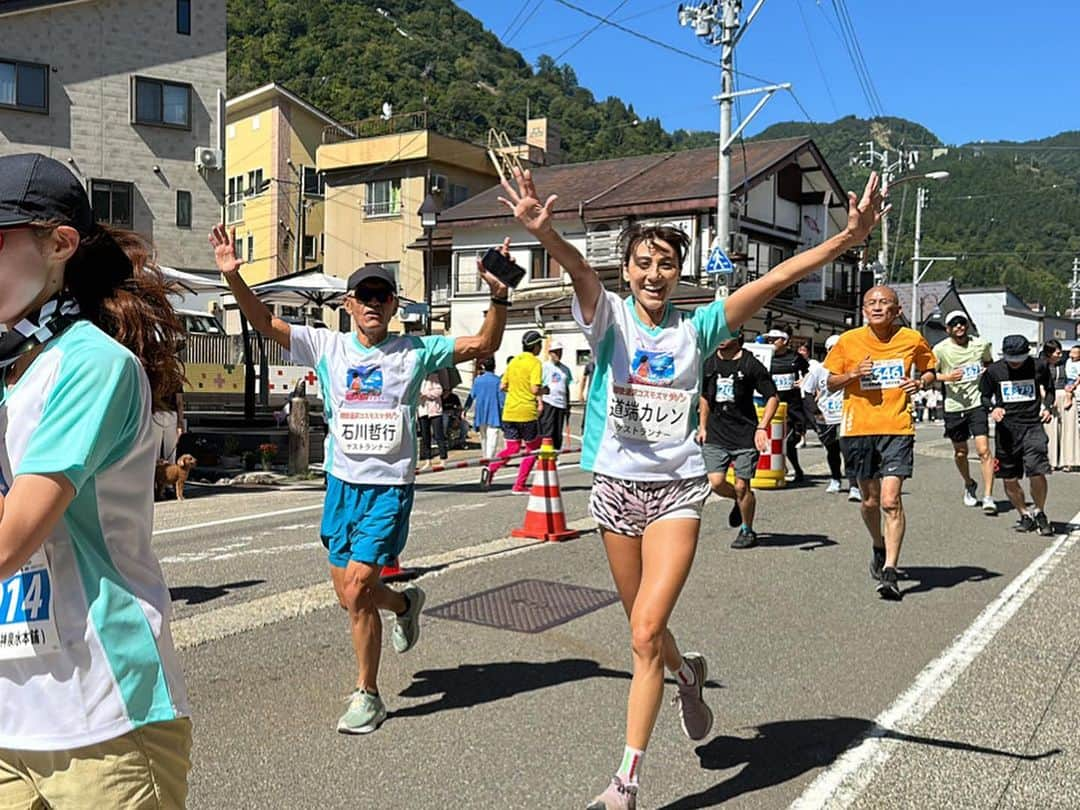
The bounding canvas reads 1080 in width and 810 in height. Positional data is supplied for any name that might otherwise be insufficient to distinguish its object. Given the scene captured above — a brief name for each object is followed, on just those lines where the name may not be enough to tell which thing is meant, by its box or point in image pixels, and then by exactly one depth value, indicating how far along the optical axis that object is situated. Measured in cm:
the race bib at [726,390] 940
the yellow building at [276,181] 5056
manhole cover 653
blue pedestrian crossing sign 2256
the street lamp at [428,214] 2375
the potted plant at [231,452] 1675
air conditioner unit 2972
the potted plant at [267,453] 1655
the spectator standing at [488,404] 1605
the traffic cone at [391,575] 769
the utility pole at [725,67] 2470
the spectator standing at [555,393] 1648
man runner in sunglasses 466
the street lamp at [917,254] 5090
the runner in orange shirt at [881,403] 753
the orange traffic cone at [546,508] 955
